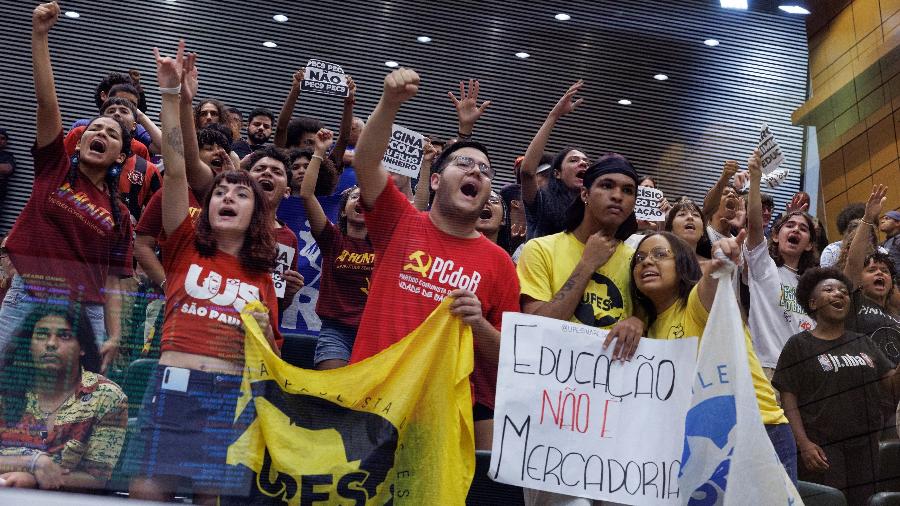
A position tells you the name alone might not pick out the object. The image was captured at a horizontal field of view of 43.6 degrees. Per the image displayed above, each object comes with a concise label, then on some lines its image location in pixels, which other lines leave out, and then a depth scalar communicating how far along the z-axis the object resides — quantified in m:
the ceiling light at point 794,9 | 4.79
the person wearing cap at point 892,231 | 6.07
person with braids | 3.32
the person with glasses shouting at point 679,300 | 3.52
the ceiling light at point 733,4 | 4.71
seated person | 3.07
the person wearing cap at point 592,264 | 3.48
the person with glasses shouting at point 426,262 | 3.44
